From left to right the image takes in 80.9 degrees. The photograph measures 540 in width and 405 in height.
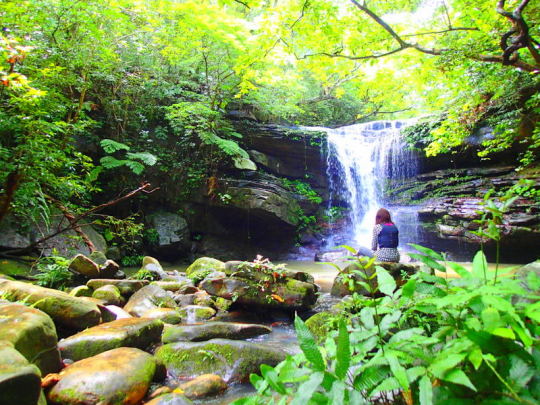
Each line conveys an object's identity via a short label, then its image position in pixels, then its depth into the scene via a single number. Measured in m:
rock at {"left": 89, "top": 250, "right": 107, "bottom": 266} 6.35
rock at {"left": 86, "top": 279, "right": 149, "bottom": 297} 5.01
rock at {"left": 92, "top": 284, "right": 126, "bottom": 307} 4.75
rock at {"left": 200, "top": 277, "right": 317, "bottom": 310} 4.99
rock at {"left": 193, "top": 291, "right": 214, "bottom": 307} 5.40
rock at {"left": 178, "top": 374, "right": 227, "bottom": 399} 2.77
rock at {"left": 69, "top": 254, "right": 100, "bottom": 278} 5.40
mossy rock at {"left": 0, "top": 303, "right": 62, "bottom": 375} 2.30
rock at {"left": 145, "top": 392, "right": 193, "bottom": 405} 2.30
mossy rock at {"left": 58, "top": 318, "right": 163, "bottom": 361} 2.97
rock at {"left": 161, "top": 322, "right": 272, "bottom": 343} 3.76
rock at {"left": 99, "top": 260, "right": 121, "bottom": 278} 5.76
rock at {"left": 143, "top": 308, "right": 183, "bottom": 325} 4.50
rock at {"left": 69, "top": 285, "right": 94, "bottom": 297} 4.70
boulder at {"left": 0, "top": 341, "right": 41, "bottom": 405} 1.62
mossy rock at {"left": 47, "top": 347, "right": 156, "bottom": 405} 2.29
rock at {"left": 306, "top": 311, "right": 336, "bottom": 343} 3.67
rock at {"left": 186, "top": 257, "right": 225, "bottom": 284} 6.54
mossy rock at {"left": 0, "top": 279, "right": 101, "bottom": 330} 3.37
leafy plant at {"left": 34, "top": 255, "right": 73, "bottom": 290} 5.07
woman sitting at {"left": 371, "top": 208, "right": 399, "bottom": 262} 5.61
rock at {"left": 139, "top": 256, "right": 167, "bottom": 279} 6.95
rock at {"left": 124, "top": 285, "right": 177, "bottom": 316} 4.81
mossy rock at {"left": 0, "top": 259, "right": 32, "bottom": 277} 5.30
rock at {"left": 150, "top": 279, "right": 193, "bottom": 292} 6.08
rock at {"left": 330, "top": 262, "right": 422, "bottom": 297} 4.85
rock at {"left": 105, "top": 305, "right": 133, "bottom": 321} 4.17
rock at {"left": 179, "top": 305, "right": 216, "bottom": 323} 4.85
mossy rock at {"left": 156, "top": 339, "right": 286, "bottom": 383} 3.13
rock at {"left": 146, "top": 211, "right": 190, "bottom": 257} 11.34
